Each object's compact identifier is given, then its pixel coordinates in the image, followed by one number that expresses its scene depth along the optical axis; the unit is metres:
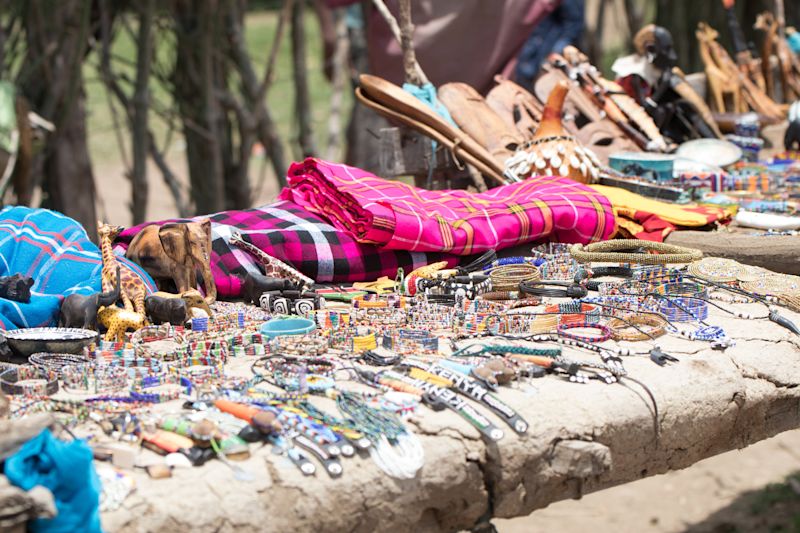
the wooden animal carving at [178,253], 6.50
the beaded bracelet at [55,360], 5.39
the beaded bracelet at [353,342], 5.94
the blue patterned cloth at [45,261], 6.05
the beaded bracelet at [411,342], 5.92
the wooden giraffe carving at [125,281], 6.25
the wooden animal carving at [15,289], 6.04
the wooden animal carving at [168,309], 6.23
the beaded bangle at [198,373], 5.32
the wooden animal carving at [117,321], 6.06
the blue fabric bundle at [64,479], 3.91
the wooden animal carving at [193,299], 6.37
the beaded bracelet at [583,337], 6.12
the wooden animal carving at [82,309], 5.97
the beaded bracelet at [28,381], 5.10
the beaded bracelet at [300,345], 5.80
